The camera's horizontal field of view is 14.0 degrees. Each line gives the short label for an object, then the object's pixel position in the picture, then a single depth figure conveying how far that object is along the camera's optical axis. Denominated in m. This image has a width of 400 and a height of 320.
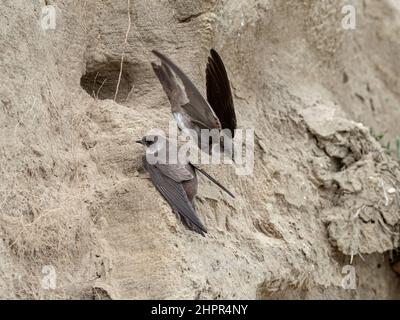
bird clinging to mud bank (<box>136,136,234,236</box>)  6.98
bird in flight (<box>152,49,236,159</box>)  7.69
